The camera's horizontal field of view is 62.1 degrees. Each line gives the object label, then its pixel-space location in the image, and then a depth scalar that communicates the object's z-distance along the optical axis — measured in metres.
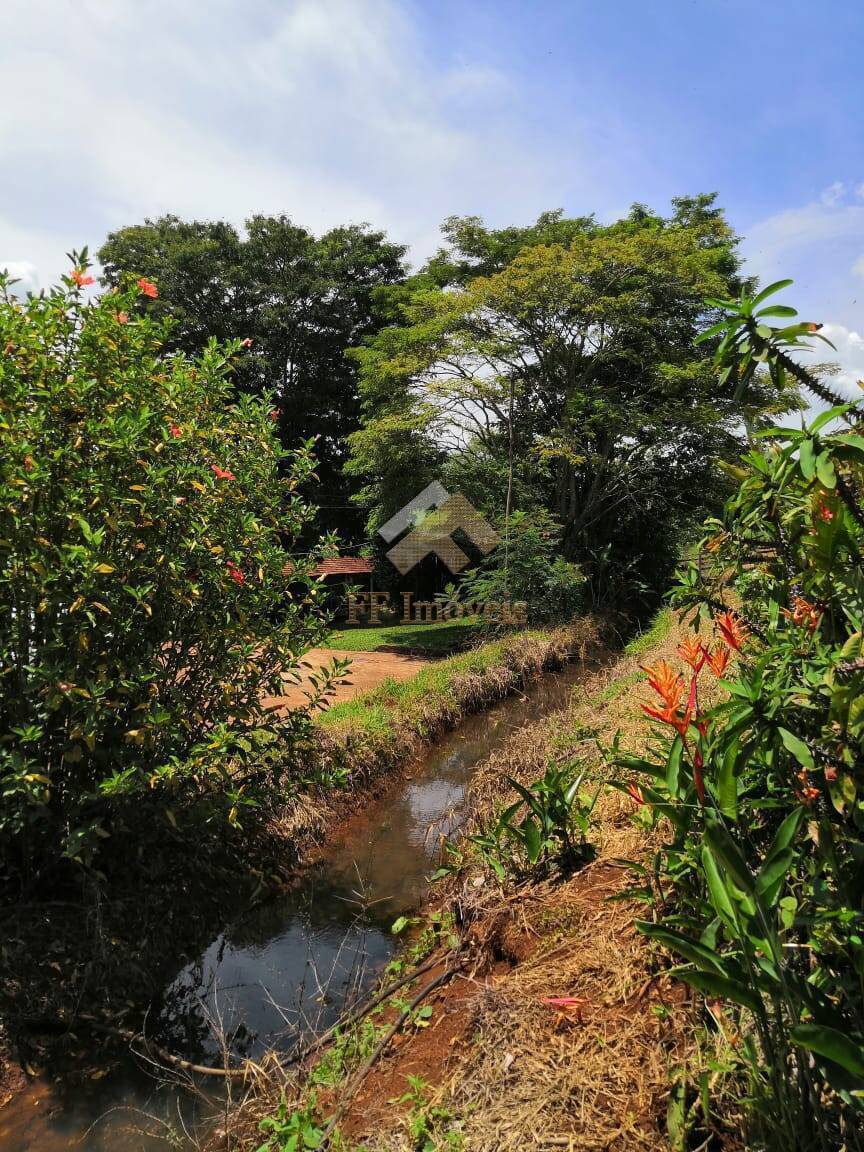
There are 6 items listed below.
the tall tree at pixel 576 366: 12.86
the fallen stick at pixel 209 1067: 2.76
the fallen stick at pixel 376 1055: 2.21
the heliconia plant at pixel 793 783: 1.29
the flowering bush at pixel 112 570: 3.09
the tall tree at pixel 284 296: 16.75
